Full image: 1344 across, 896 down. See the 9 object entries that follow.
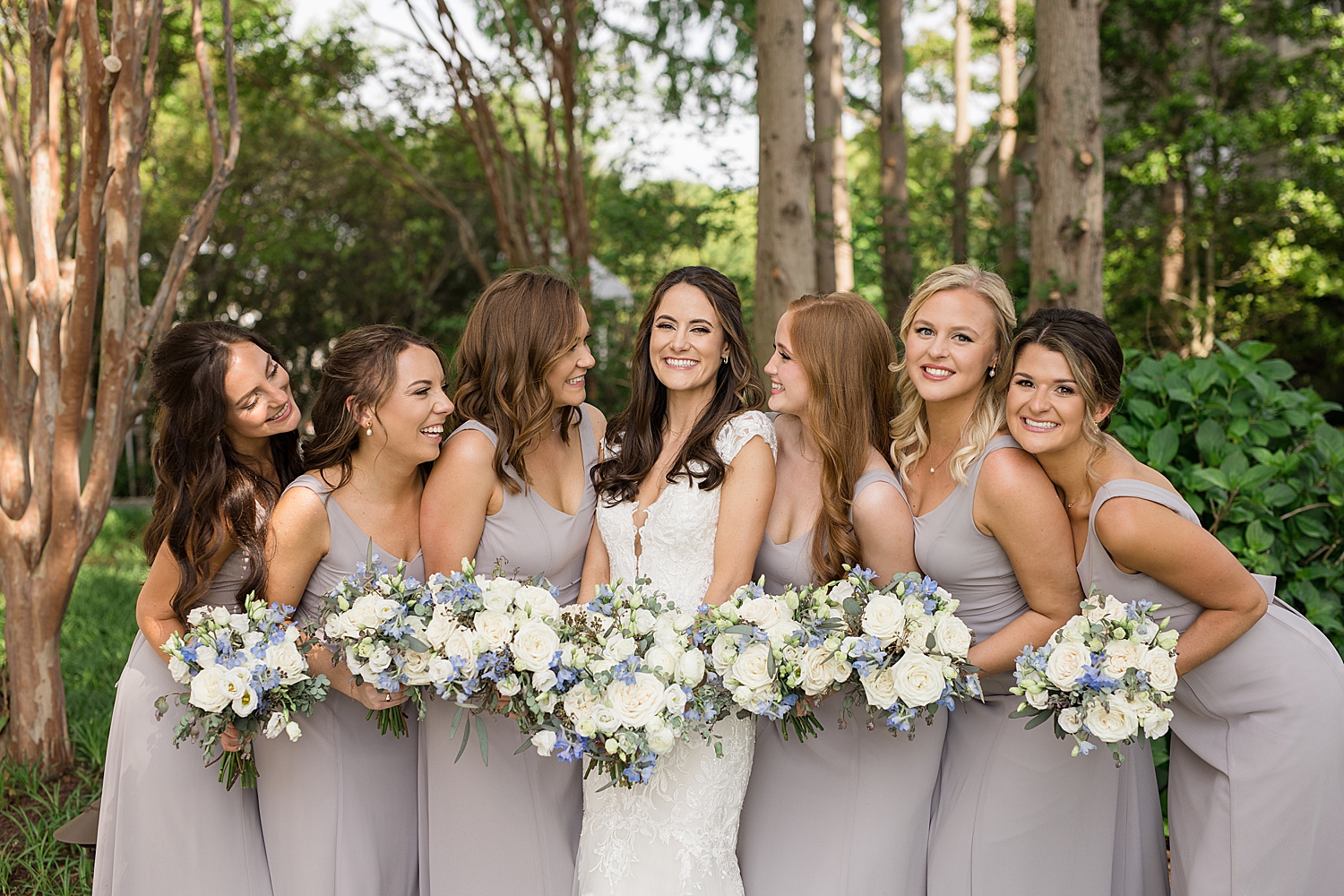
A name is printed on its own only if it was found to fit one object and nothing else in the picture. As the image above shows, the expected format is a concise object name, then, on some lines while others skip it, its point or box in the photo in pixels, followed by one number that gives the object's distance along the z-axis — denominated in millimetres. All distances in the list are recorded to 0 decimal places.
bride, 3082
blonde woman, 3158
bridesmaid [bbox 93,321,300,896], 3320
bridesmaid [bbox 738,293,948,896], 3225
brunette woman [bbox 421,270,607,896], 3332
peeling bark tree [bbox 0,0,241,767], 4438
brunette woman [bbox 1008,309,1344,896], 2977
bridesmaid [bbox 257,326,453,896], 3312
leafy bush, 4273
